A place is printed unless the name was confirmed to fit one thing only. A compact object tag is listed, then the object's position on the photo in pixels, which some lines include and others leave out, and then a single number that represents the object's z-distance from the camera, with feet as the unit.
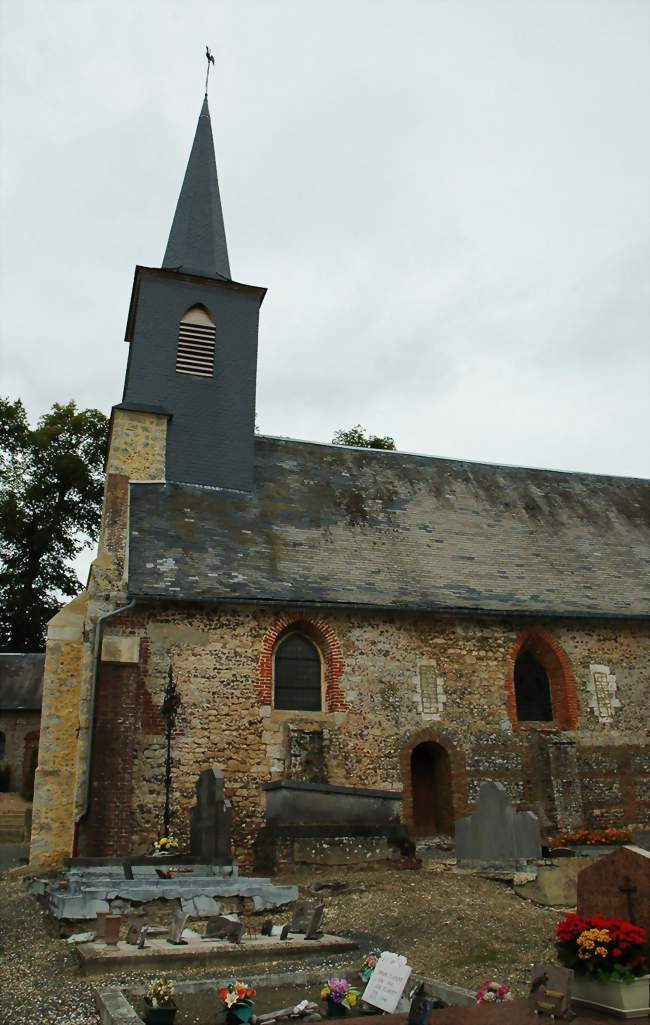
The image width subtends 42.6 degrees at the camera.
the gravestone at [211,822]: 38.40
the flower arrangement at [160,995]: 17.53
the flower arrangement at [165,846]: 40.22
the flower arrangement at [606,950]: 16.75
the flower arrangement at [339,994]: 18.44
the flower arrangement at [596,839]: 42.63
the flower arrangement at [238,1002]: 17.31
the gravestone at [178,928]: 24.80
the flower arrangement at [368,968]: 20.52
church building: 45.98
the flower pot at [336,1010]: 18.43
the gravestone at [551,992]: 16.46
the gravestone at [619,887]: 18.78
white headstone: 18.51
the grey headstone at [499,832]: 39.01
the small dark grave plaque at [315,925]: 25.79
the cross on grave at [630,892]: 18.89
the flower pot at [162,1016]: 17.24
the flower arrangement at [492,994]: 18.47
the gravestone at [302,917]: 26.27
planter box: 16.40
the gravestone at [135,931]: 24.56
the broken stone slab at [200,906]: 30.94
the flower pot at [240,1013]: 17.24
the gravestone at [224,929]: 25.18
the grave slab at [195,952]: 22.47
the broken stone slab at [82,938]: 26.17
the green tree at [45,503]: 99.60
